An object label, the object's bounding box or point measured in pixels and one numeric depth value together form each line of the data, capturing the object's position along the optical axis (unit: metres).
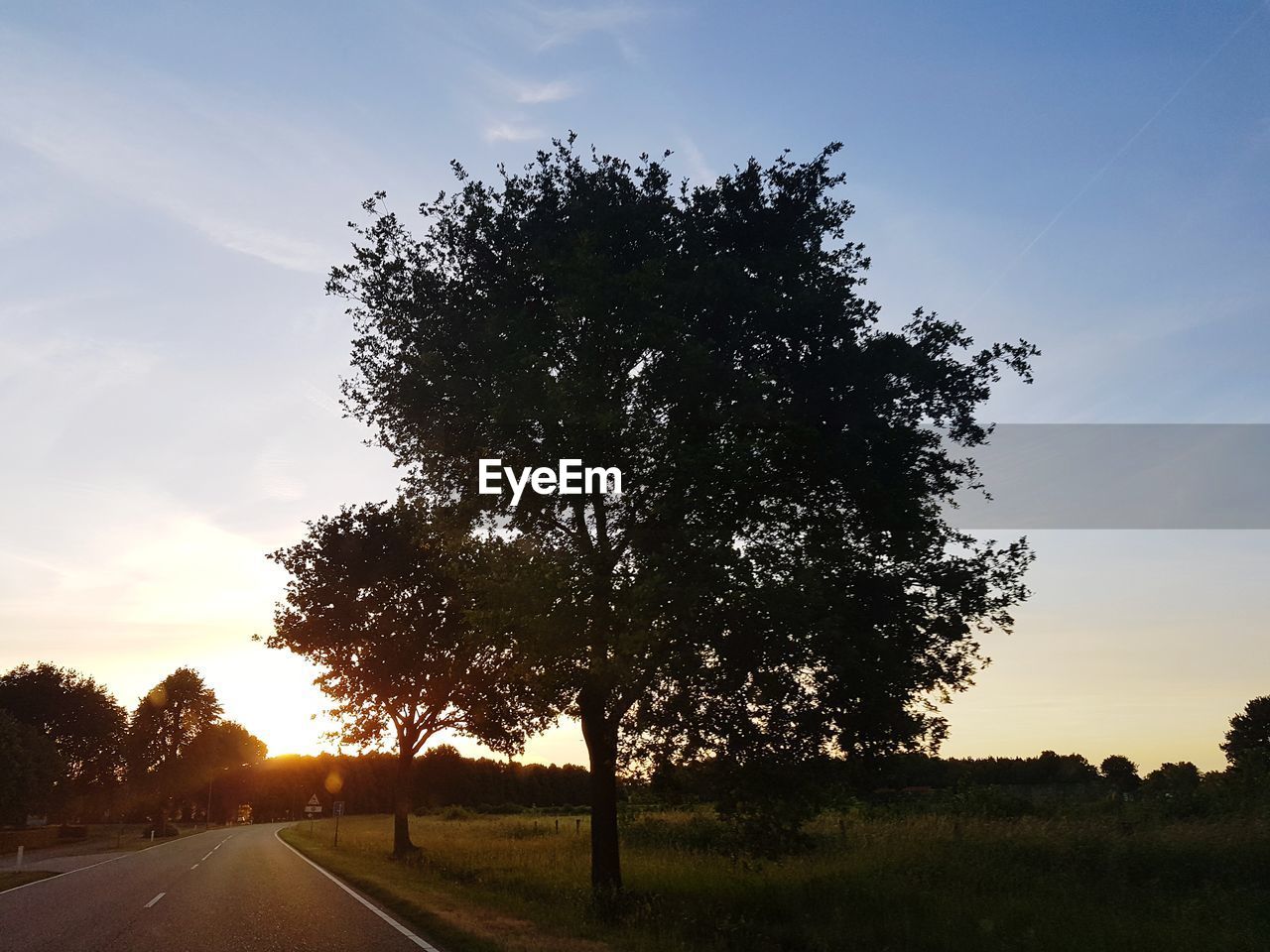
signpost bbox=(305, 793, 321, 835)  46.68
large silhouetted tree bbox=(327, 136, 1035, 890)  15.32
